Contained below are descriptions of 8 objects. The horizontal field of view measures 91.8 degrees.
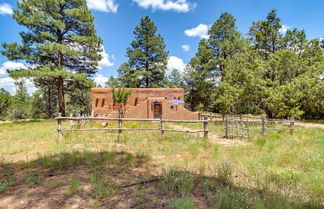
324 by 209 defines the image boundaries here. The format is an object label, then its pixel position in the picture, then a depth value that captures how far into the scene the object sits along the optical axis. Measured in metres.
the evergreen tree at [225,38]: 23.22
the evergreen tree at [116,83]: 29.98
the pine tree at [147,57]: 27.72
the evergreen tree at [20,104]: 32.12
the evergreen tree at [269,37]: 16.34
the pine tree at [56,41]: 16.39
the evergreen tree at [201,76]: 24.73
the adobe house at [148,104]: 17.17
